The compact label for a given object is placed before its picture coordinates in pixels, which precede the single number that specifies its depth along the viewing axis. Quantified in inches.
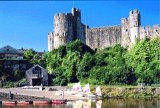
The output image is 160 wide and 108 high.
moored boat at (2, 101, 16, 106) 1867.6
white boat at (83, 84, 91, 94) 1984.5
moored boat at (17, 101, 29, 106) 1862.9
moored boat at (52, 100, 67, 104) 1829.5
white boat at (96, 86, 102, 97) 1961.1
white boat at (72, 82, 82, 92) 2027.6
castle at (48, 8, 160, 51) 2463.1
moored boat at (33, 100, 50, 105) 1841.8
